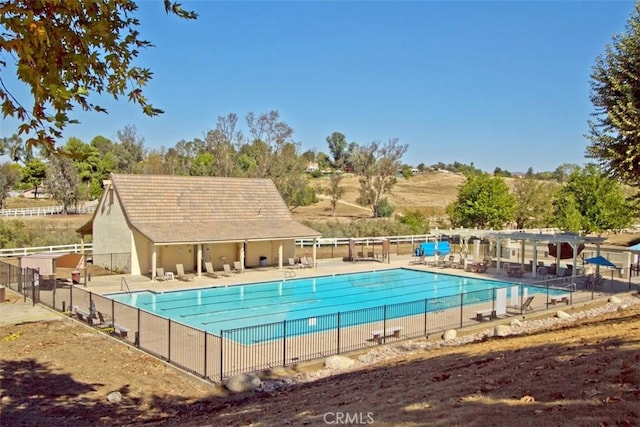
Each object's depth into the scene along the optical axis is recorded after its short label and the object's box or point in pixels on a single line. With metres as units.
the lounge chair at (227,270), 30.50
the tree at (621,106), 17.27
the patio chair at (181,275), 29.30
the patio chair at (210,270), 30.64
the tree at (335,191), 76.90
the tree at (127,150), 82.62
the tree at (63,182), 62.38
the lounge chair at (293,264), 34.22
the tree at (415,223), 50.78
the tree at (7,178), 65.88
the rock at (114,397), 11.57
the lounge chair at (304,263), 34.06
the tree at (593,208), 47.59
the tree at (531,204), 57.12
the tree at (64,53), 4.87
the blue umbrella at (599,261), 28.45
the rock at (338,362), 14.50
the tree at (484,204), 48.81
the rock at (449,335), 17.53
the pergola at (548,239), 28.47
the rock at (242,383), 12.64
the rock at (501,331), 17.59
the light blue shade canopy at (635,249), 28.64
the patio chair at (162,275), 28.77
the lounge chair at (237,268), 31.50
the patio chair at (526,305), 21.30
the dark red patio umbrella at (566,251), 33.56
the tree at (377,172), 73.88
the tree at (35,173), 80.56
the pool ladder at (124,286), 26.07
